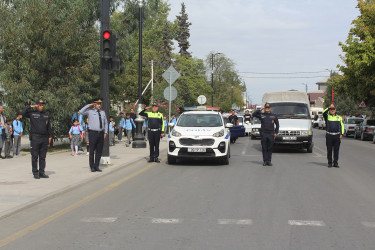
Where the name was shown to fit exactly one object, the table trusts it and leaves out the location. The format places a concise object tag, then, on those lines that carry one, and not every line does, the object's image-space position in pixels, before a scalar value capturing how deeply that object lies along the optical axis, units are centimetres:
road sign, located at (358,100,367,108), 4001
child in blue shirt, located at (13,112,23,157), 1561
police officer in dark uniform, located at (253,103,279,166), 1379
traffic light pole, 1255
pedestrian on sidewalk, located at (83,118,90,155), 1719
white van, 1814
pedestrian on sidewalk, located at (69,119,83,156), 1639
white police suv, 1359
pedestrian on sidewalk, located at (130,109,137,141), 2368
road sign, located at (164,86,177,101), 2138
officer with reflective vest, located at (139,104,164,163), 1455
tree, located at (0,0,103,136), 1686
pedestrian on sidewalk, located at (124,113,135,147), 2261
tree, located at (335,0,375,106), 3139
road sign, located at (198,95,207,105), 3272
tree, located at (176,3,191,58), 8150
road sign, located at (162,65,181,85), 2128
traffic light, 1251
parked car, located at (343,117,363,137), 3772
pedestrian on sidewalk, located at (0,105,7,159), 1479
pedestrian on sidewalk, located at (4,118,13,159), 1528
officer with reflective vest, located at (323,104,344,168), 1367
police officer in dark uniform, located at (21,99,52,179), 1052
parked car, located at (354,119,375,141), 3056
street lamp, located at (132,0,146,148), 1980
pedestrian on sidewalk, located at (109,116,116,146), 2059
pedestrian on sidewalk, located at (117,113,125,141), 2423
